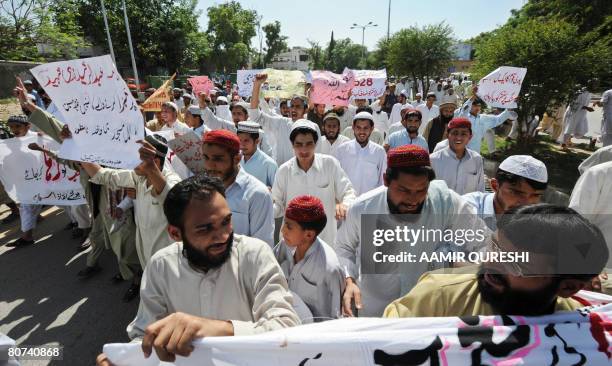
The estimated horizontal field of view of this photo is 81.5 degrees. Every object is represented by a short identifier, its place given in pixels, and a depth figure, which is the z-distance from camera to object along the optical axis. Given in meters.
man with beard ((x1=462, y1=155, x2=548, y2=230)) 2.34
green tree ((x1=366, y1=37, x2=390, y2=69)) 28.83
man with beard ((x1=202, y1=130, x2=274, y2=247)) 2.46
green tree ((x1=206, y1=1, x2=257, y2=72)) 46.19
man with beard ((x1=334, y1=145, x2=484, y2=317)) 2.07
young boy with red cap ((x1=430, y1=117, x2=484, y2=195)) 3.69
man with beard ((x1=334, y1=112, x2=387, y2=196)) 4.33
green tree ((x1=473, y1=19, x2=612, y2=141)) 7.85
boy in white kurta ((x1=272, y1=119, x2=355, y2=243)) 3.52
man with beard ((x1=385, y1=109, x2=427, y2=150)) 5.09
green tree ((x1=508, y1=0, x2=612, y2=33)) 12.78
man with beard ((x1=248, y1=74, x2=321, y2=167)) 6.19
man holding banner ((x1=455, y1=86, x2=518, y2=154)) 6.13
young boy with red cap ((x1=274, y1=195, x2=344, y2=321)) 2.17
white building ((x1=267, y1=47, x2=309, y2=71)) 97.12
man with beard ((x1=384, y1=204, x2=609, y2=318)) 1.17
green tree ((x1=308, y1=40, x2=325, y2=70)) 73.62
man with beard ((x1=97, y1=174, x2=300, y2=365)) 1.47
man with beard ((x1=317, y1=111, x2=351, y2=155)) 5.08
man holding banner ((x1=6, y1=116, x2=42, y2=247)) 4.41
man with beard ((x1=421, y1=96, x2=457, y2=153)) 5.64
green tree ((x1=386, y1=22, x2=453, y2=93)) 19.61
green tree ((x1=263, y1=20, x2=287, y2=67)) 67.81
